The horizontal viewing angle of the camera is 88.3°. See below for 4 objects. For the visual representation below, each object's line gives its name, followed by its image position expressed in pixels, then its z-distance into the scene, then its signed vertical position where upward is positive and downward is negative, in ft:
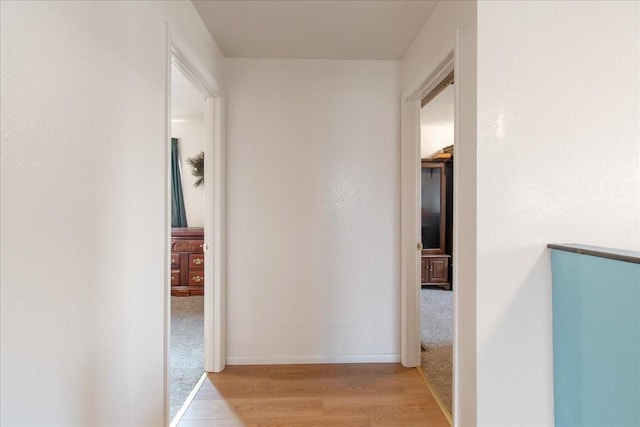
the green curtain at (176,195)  16.02 +0.93
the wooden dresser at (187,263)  14.46 -2.16
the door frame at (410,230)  8.38 -0.38
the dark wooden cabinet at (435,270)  15.76 -2.62
